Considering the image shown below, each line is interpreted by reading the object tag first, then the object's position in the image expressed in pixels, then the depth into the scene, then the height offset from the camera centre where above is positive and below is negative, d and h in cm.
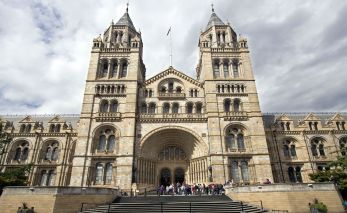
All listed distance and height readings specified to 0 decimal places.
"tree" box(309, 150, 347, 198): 2389 +157
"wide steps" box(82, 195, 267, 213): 1595 -95
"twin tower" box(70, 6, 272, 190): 2786 +864
